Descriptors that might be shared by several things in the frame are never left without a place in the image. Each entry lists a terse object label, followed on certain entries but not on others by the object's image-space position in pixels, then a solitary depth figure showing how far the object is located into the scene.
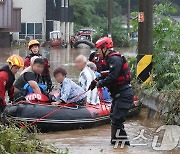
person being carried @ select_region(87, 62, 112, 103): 11.84
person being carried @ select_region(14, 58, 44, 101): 10.73
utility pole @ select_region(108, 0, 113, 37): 40.56
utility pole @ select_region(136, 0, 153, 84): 13.22
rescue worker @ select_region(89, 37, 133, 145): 8.77
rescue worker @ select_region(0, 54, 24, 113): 9.60
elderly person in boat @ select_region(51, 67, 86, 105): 10.70
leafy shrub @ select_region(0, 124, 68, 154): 6.70
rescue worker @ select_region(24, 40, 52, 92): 12.27
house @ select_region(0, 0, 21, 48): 47.38
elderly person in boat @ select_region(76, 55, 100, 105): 11.46
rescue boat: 10.15
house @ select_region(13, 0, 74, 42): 57.32
